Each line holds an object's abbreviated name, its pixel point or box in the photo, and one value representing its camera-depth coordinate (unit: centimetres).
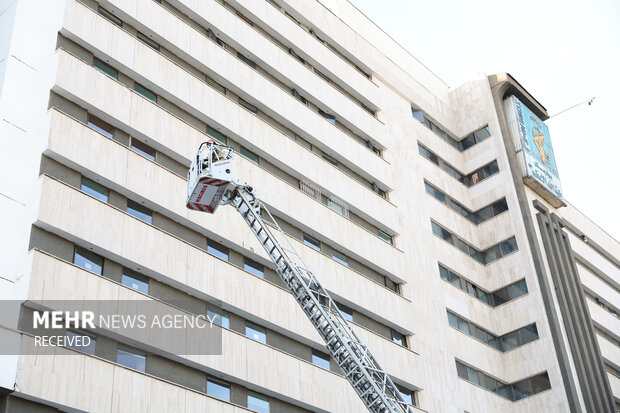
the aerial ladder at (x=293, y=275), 2488
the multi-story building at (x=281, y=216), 2981
